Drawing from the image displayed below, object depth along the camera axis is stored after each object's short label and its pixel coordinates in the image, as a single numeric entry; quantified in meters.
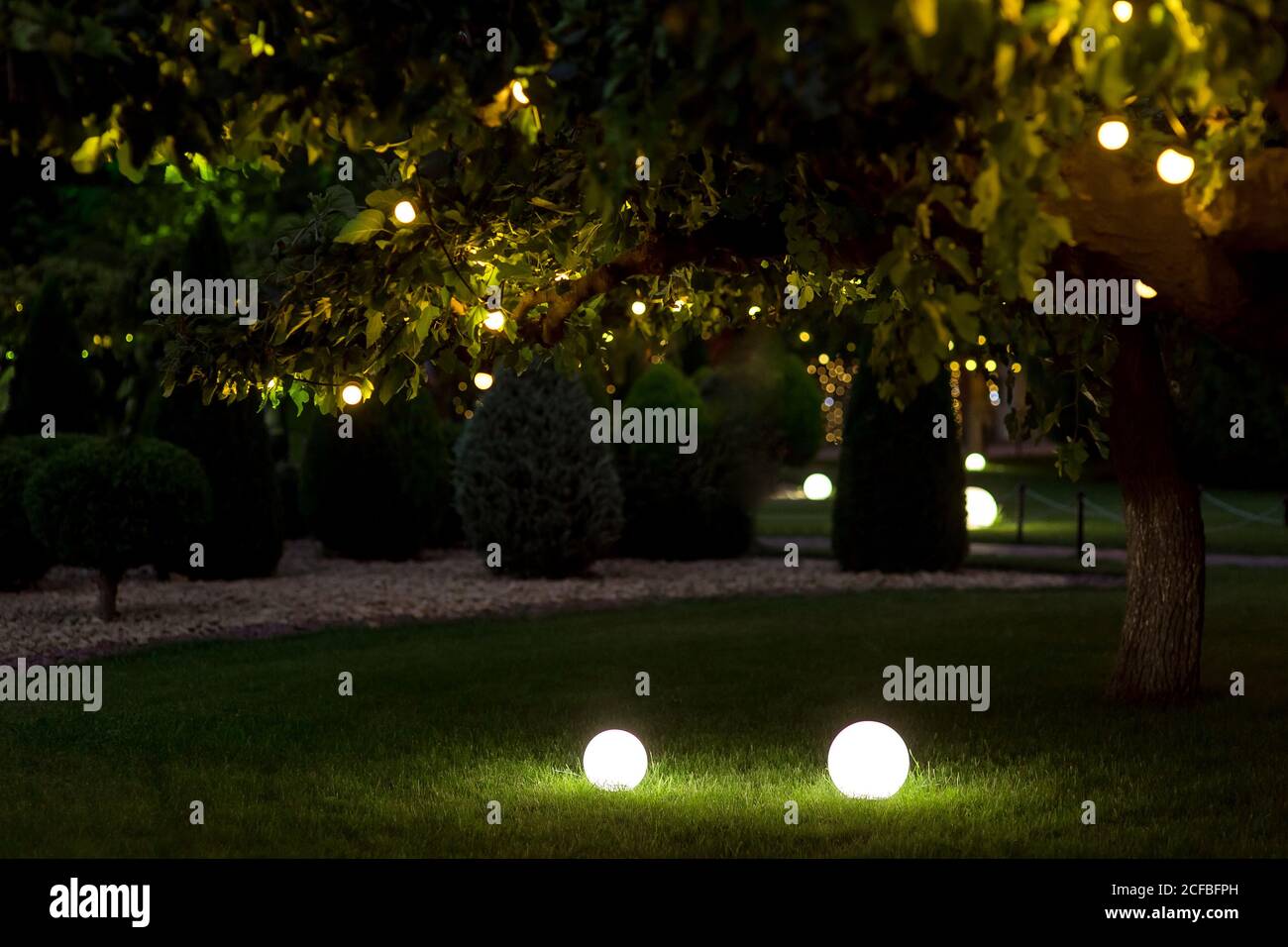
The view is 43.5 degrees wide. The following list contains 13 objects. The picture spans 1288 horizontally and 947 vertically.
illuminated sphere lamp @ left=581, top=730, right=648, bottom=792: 8.39
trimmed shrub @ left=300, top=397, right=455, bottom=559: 20.70
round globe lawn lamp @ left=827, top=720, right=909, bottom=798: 8.09
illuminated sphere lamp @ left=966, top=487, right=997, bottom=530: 26.30
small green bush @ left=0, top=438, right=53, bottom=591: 16.45
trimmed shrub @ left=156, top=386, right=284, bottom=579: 18.48
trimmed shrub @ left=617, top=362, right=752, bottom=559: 21.22
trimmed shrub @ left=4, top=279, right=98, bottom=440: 19.97
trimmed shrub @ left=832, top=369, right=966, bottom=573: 18.89
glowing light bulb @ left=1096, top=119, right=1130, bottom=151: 5.68
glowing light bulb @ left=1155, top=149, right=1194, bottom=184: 5.54
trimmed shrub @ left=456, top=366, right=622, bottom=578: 18.72
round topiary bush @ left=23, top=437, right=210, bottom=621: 14.47
